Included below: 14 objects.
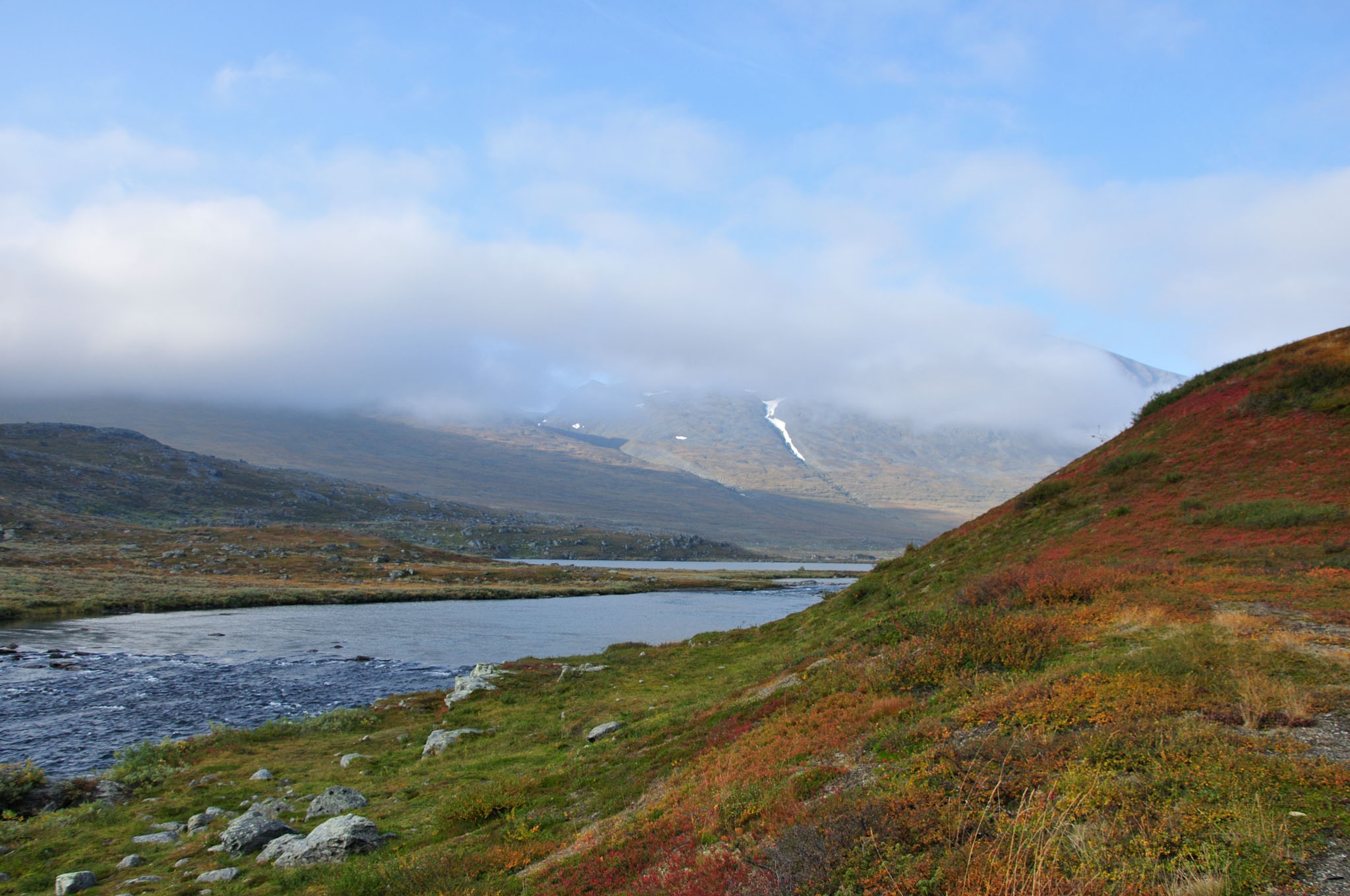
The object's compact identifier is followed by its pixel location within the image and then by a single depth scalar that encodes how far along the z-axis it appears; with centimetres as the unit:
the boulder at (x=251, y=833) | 1570
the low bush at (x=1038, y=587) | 2116
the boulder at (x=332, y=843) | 1445
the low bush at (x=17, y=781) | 1906
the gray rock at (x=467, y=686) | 3422
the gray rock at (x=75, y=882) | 1360
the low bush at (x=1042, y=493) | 3947
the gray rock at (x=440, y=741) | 2533
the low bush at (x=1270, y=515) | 2508
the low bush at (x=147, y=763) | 2156
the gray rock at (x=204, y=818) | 1762
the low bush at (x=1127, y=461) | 3662
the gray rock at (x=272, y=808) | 1777
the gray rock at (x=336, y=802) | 1816
